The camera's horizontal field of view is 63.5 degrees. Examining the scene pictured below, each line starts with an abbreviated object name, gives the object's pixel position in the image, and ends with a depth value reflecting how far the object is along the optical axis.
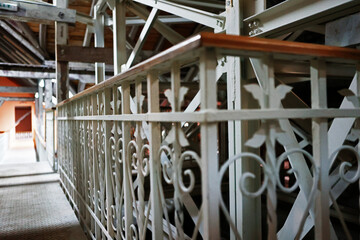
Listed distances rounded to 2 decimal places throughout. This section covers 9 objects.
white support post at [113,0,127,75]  3.80
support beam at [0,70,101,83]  6.79
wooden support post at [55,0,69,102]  4.02
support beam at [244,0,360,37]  1.27
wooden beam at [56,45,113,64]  3.86
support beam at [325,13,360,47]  1.44
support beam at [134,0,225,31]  1.90
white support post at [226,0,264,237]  1.62
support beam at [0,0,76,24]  3.71
